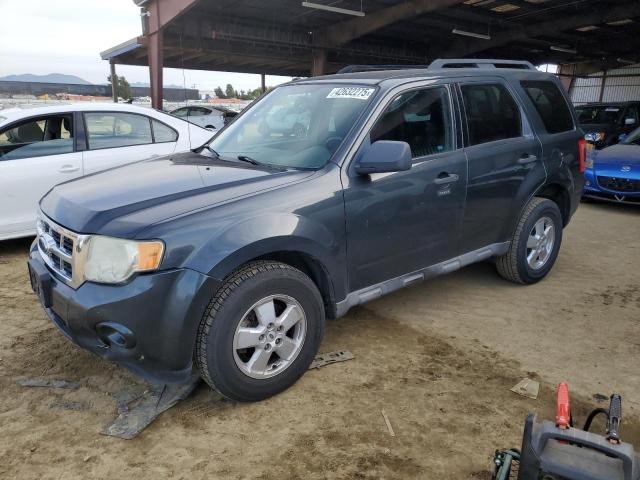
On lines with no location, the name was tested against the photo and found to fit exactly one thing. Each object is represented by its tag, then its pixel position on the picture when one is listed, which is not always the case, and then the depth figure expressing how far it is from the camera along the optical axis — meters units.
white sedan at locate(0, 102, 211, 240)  5.16
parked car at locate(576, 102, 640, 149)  11.01
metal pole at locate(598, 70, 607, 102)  29.29
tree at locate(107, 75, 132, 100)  40.00
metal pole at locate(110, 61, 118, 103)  19.65
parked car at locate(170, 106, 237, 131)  16.61
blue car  7.42
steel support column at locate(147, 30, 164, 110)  16.33
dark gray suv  2.45
